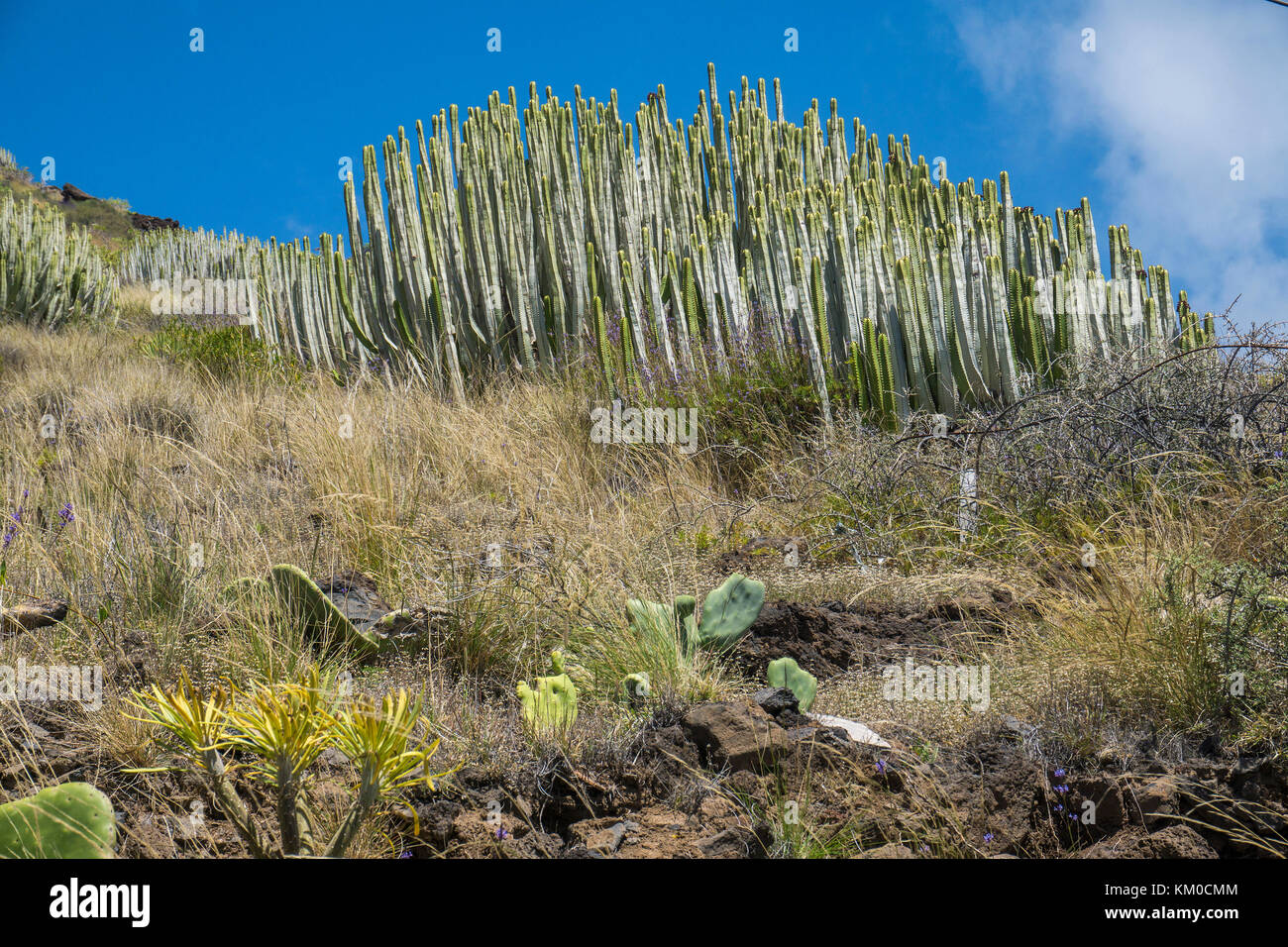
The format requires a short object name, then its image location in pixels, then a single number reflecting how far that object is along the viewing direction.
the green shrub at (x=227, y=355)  9.09
